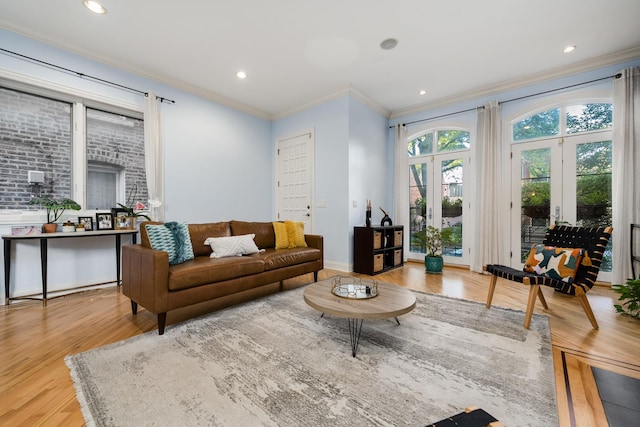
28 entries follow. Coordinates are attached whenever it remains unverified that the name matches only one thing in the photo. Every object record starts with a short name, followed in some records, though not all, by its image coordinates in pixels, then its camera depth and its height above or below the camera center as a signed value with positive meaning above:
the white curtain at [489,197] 4.16 +0.25
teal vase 4.25 -0.86
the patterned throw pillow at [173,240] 2.42 -0.28
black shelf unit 4.12 -0.62
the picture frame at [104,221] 3.26 -0.12
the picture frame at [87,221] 3.19 -0.12
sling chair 2.21 -0.50
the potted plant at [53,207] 2.91 +0.05
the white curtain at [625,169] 3.24 +0.55
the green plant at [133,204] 3.54 +0.10
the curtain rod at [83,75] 2.87 +1.72
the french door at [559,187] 3.58 +0.38
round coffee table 1.69 -0.66
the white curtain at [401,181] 5.23 +0.63
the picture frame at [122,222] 3.39 -0.14
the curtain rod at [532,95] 3.46 +1.81
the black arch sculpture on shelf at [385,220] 4.64 -0.15
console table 2.64 -0.35
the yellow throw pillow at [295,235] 3.60 -0.33
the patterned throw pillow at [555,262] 2.37 -0.48
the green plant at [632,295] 2.36 -0.77
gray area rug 1.24 -0.97
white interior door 4.88 +0.66
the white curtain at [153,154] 3.69 +0.84
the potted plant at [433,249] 4.25 -0.64
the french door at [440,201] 4.75 +0.20
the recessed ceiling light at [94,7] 2.53 +2.05
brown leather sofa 2.08 -0.57
